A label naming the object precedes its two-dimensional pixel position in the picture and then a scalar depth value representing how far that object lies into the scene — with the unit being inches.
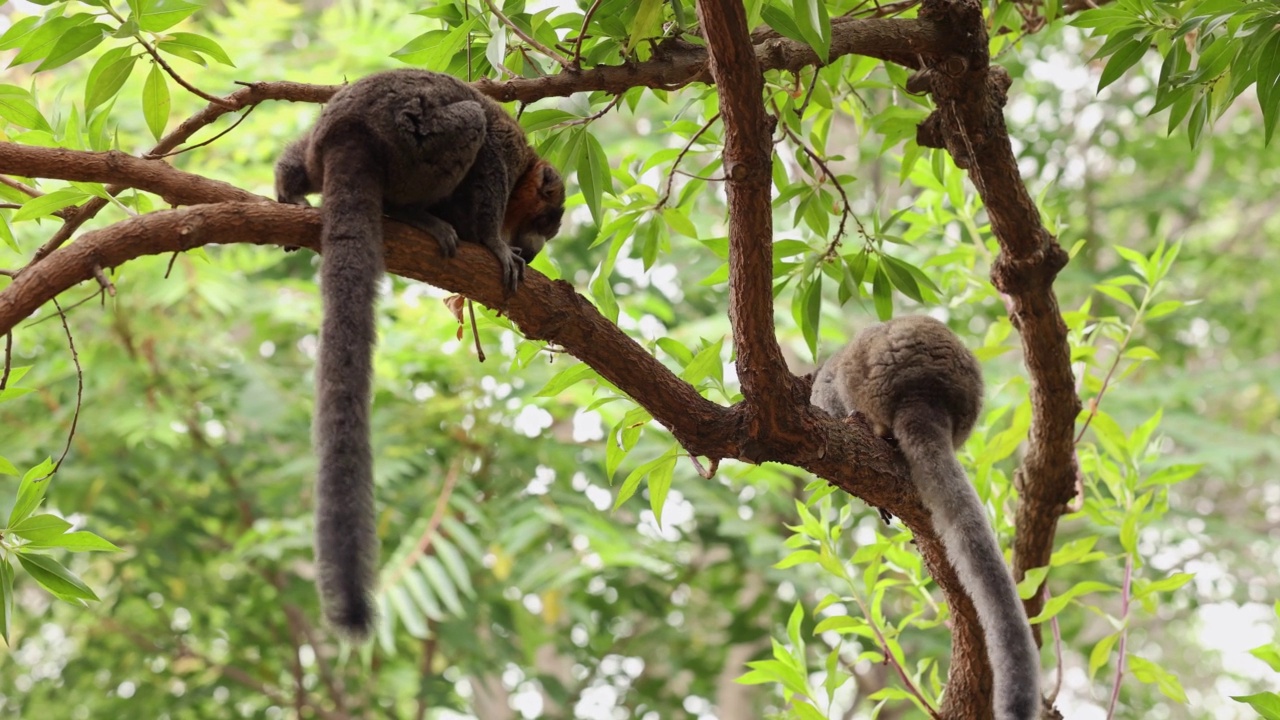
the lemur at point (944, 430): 136.6
